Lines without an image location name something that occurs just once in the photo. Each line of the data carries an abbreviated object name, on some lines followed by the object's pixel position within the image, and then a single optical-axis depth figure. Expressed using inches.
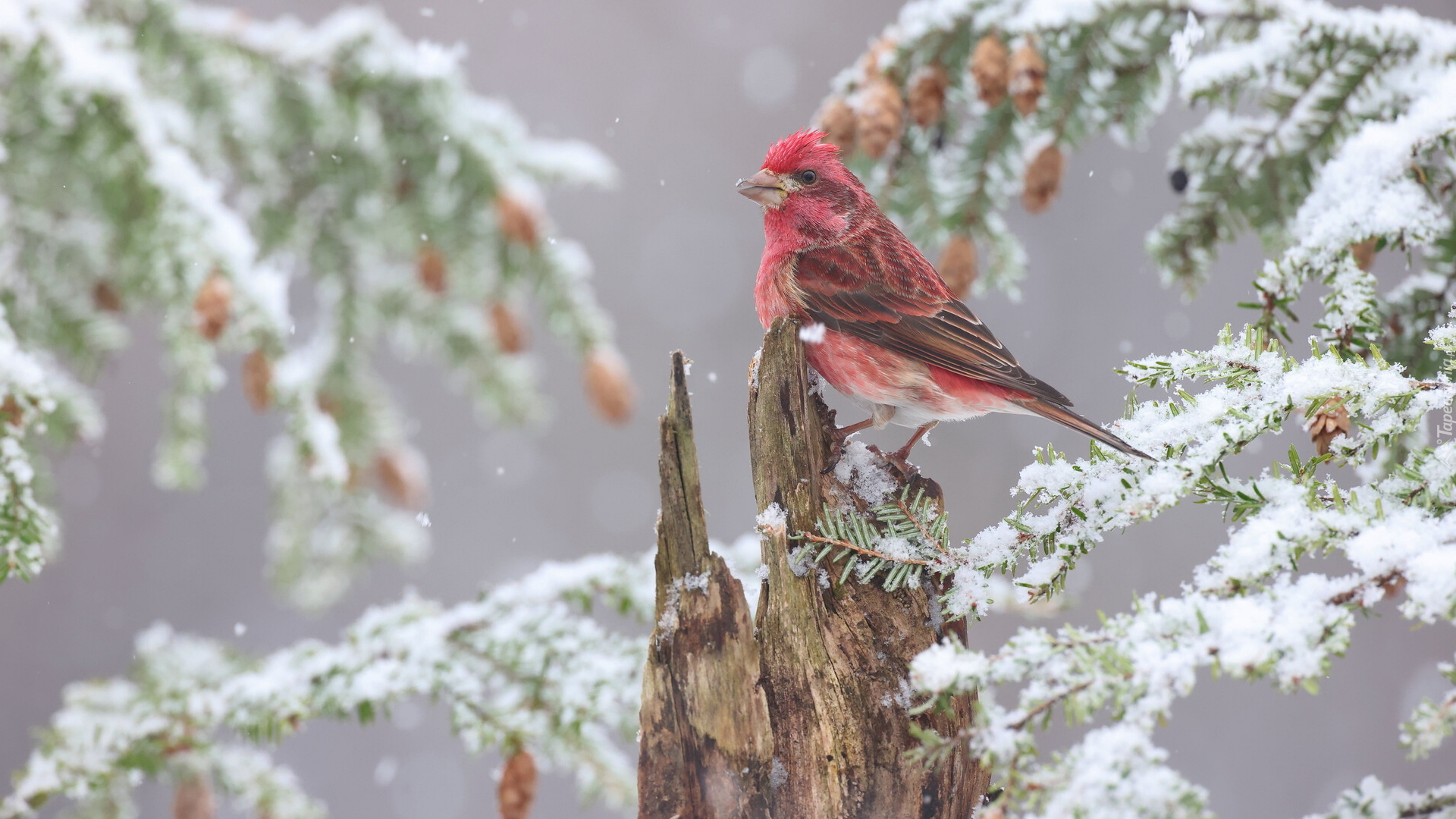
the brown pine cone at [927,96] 215.5
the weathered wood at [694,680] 148.9
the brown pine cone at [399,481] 273.3
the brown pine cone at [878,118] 213.0
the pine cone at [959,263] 231.0
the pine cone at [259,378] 202.8
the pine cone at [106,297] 255.1
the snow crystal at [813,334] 203.0
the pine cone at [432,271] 251.8
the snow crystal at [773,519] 159.3
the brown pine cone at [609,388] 246.8
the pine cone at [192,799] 222.5
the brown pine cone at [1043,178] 221.3
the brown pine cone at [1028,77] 199.0
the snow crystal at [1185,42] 195.3
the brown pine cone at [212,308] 184.1
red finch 209.0
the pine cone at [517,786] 190.7
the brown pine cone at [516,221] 243.0
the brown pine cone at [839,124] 230.7
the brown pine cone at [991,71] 204.8
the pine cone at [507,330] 253.8
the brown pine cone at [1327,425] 126.6
